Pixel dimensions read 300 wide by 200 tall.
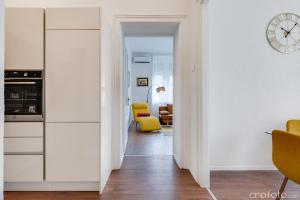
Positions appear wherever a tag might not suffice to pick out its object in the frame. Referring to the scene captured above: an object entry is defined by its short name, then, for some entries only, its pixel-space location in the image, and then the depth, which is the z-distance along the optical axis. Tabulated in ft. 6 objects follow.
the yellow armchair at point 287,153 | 5.60
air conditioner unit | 28.73
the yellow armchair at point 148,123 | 21.59
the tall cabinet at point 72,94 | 8.21
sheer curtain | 29.66
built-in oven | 8.17
